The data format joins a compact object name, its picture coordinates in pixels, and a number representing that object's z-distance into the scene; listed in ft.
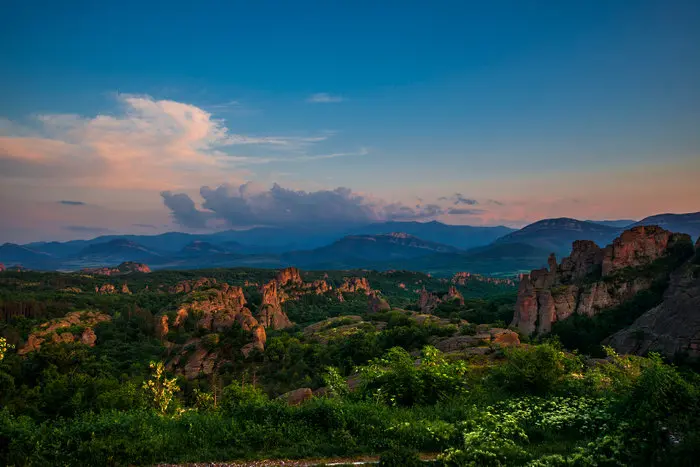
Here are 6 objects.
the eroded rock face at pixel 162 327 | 269.85
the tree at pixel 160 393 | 71.77
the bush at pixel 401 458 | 33.01
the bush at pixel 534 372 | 54.95
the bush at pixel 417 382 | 53.88
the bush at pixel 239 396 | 50.11
